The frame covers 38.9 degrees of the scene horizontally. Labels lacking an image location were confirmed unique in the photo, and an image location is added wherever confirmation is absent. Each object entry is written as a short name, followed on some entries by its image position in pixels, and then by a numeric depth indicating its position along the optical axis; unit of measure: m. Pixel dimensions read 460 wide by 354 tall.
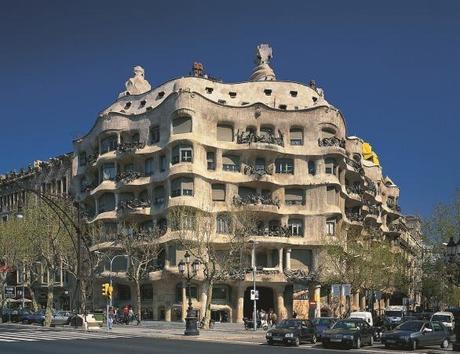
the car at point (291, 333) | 33.41
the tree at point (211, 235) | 55.81
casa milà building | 64.81
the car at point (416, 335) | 30.95
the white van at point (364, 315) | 43.84
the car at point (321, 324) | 36.19
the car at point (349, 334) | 31.55
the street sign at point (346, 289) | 49.67
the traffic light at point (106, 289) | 45.87
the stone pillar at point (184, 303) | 62.62
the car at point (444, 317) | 45.84
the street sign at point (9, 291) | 64.88
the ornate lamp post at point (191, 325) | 39.62
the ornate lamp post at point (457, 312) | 27.34
